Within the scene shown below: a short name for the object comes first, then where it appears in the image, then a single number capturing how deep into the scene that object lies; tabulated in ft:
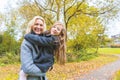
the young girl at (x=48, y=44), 3.76
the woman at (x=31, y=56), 3.74
